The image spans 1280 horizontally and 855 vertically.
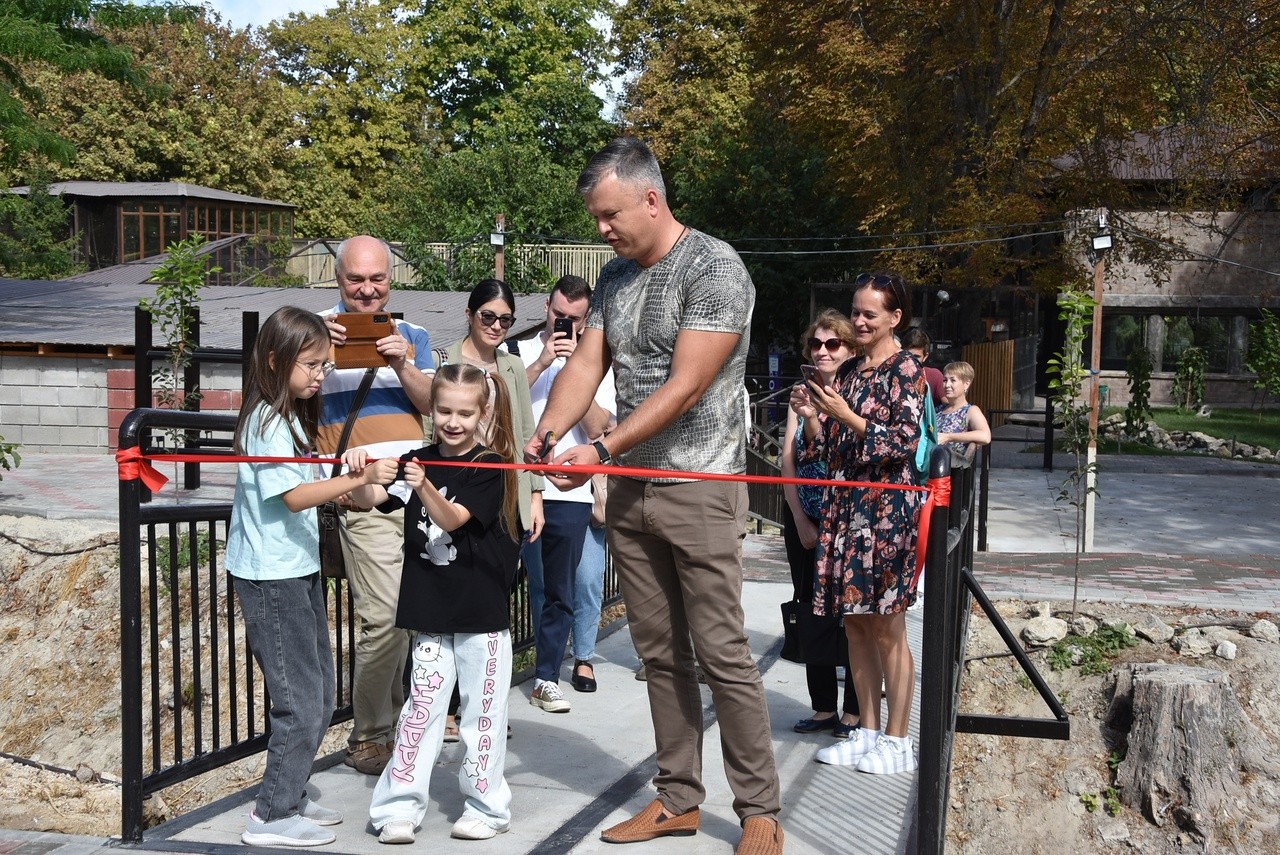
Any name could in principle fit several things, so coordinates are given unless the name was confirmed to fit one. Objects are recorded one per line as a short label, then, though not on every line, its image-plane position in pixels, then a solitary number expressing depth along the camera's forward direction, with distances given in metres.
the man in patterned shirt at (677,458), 3.72
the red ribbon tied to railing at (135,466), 3.90
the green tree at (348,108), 43.31
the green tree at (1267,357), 22.36
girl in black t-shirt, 3.98
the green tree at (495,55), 47.56
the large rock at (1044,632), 8.77
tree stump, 7.46
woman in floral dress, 4.62
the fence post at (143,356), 12.18
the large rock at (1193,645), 8.53
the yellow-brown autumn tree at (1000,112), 21.33
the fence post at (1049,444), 17.92
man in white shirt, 5.66
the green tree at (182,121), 38.09
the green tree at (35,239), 30.61
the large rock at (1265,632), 8.64
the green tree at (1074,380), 10.18
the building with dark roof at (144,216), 33.56
